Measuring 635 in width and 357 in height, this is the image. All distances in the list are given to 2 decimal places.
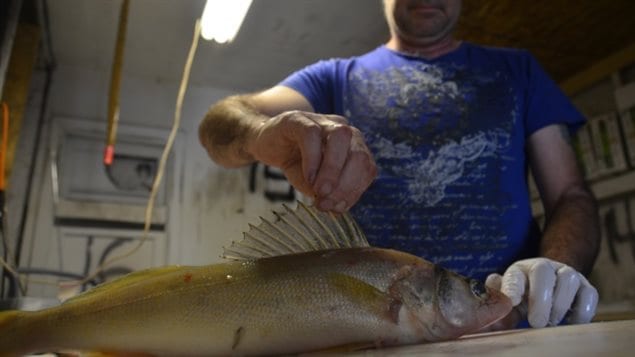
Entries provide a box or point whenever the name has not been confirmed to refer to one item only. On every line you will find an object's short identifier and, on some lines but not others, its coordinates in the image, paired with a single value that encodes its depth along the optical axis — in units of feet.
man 3.76
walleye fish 2.06
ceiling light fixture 6.95
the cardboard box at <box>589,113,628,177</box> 8.14
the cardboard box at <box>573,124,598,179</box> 8.59
